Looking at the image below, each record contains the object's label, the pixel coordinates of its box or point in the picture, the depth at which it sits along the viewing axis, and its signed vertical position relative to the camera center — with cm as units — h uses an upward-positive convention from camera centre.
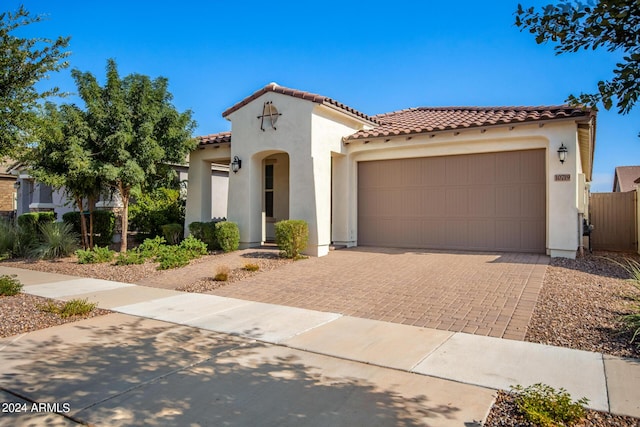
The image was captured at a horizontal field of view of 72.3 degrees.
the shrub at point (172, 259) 1165 -114
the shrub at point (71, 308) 706 -152
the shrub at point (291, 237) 1229 -56
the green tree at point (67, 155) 1278 +183
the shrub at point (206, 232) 1453 -51
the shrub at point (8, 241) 1560 -88
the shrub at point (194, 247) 1330 -91
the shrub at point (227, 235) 1410 -59
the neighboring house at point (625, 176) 3334 +330
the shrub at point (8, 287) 855 -139
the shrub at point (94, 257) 1313 -121
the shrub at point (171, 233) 1634 -60
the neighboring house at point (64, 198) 2142 +105
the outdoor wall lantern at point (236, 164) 1493 +181
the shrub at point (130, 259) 1245 -120
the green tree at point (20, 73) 794 +267
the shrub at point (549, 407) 349 -157
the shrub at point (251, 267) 1090 -125
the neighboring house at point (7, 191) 2812 +164
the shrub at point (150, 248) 1304 -96
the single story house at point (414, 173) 1180 +137
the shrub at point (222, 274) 993 -132
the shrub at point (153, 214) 1770 +12
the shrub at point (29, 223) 1685 -27
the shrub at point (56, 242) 1459 -88
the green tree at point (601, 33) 256 +116
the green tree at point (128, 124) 1347 +295
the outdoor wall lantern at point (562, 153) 1131 +168
